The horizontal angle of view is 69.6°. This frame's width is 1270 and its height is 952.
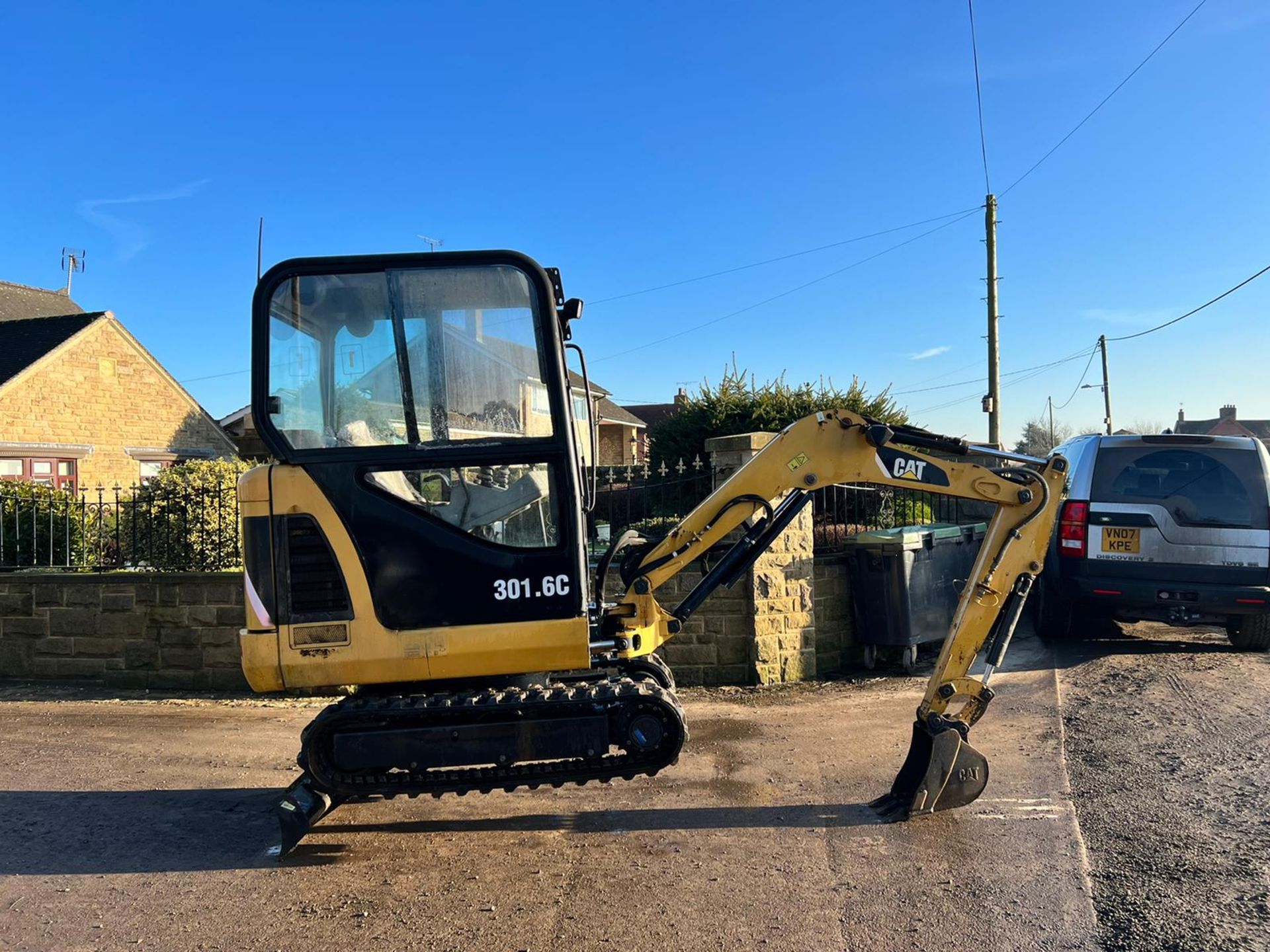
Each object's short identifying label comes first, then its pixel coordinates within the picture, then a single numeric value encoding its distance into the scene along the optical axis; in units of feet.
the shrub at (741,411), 41.65
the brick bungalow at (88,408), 69.26
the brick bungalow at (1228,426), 161.27
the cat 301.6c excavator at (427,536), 13.61
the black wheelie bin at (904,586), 25.46
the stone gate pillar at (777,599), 24.53
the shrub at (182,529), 25.70
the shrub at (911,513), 32.55
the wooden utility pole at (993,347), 67.72
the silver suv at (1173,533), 25.34
